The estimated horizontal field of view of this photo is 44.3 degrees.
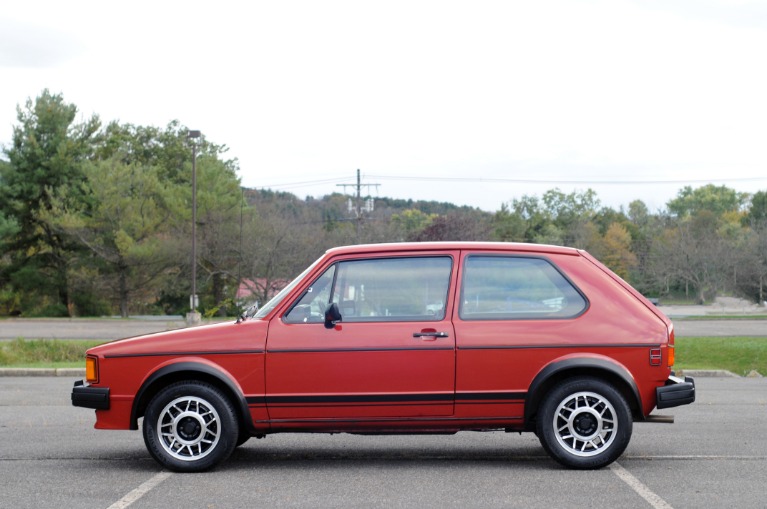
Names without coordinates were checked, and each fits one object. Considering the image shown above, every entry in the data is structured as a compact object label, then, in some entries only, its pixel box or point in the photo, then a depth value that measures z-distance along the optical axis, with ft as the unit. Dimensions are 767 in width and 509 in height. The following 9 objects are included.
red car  23.41
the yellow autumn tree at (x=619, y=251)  245.45
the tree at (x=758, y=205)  310.45
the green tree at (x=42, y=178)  189.88
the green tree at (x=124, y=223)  182.09
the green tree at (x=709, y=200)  448.65
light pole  138.88
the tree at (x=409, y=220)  222.13
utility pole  191.72
